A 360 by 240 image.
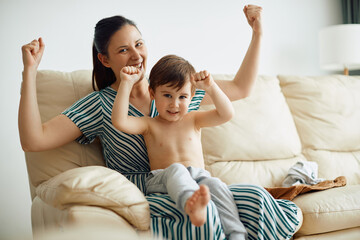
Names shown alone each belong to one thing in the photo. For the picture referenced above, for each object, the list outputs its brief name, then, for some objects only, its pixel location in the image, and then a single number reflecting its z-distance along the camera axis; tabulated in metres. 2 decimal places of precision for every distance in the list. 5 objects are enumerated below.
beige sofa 1.16
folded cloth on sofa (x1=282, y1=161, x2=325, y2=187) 1.85
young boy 1.32
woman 1.28
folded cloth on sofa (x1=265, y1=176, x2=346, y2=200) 1.64
